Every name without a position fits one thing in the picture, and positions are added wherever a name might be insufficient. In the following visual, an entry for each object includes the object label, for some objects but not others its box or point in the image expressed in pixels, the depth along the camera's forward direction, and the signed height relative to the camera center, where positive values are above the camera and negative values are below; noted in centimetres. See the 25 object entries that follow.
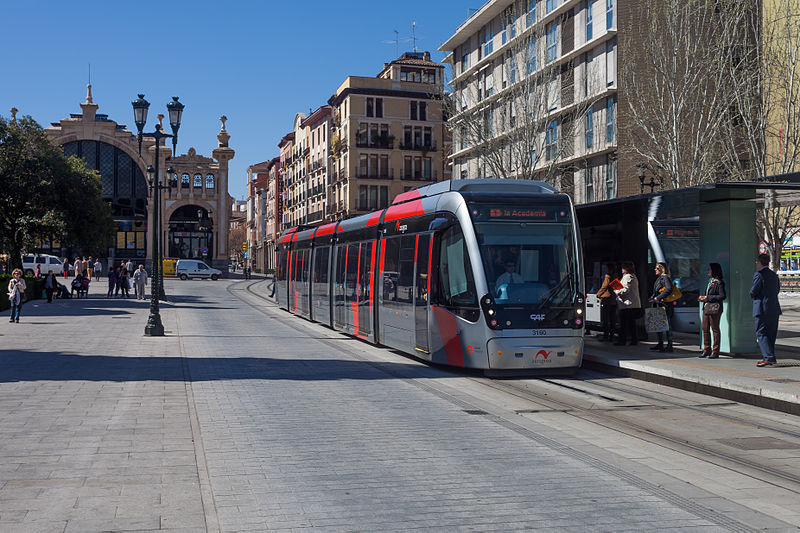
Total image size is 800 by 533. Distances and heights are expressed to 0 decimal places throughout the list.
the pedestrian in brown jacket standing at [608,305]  1747 -52
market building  8981 +1012
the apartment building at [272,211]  11531 +1013
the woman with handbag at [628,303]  1662 -45
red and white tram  1316 +5
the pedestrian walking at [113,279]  4377 +29
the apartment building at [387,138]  7812 +1336
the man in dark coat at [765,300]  1332 -32
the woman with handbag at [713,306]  1459 -45
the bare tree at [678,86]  3219 +809
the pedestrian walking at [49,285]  3728 +1
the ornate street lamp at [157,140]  2161 +414
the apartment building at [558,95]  3891 +932
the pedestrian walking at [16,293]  2489 -22
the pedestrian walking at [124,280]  4434 +24
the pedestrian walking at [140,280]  4184 +22
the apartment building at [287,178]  10475 +1326
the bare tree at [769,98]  3058 +702
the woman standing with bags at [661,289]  1612 -17
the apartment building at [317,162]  8631 +1264
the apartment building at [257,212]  13938 +1243
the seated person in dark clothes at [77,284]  4254 +5
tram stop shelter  1481 +102
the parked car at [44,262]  6950 +190
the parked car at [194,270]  7419 +123
